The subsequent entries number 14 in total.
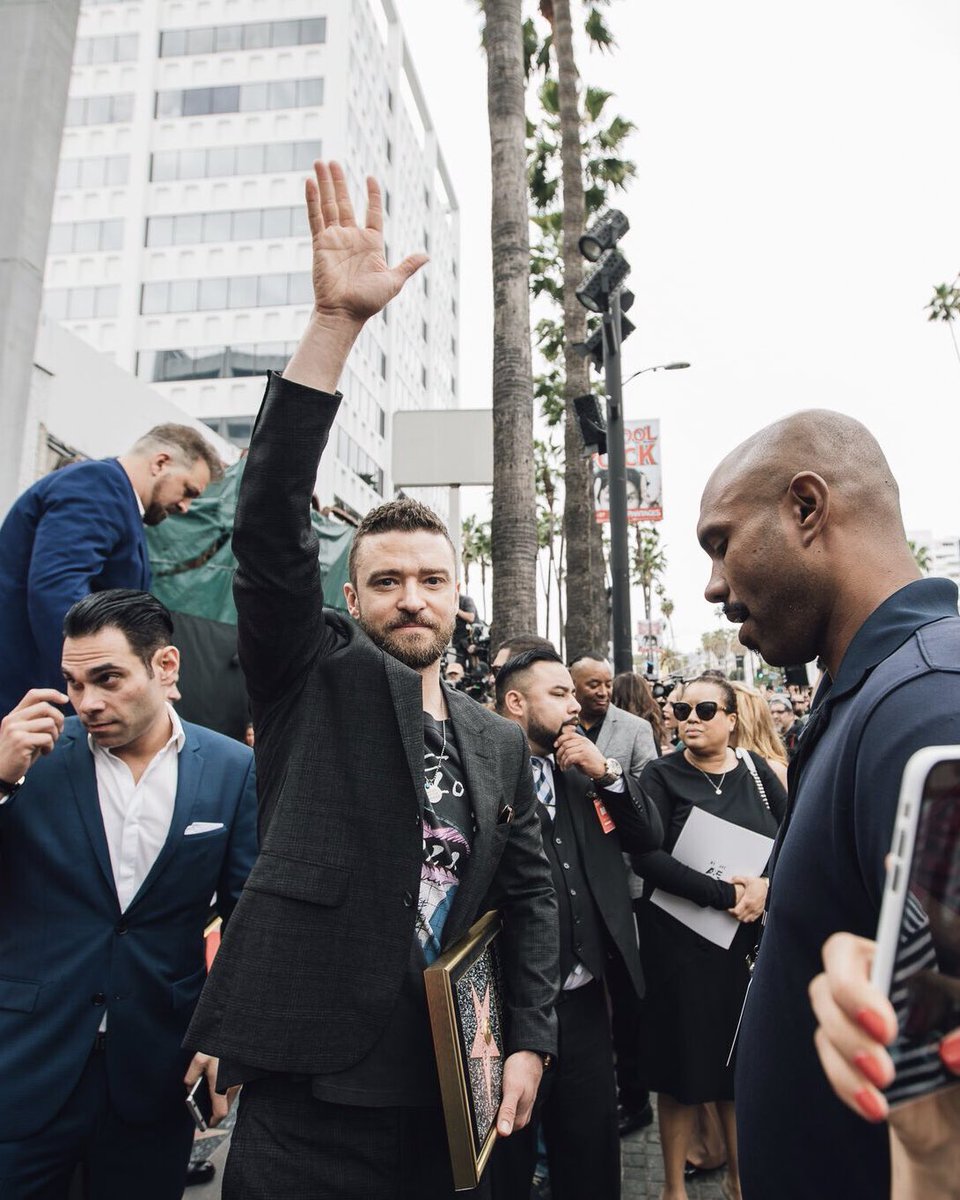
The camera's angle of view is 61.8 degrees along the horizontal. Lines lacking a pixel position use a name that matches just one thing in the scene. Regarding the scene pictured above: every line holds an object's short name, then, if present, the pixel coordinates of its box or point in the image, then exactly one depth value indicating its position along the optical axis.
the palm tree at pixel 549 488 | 40.84
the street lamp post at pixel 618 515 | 7.91
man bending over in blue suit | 2.69
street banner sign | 10.88
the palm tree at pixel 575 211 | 12.56
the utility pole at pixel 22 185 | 3.69
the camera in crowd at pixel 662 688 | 9.56
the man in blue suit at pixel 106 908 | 2.04
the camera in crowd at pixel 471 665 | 8.12
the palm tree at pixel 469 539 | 61.12
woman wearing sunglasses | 3.44
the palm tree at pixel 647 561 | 59.56
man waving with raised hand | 1.66
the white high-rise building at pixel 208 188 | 37.09
